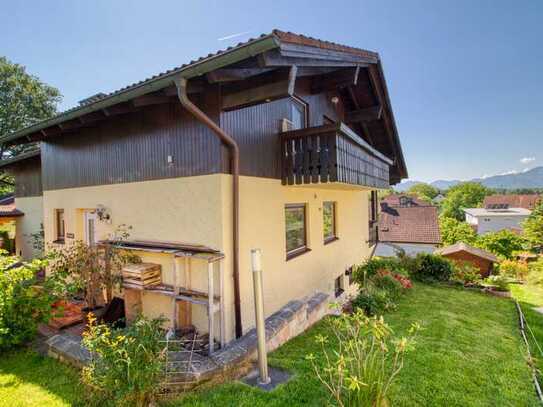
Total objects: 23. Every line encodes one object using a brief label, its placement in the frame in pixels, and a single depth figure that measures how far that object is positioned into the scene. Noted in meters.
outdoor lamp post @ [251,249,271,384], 3.26
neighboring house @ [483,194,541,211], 56.53
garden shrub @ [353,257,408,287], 9.09
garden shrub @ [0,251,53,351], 4.16
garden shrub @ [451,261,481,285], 11.68
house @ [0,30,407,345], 4.12
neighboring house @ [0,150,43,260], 11.18
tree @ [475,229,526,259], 27.03
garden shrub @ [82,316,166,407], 2.70
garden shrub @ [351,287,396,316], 6.81
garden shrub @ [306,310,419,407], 2.46
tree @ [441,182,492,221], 73.56
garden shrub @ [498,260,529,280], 19.23
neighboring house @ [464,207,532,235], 50.38
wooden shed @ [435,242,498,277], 16.45
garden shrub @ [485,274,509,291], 10.90
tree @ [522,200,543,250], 25.55
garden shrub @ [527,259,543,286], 16.42
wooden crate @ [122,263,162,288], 4.82
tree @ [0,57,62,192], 20.44
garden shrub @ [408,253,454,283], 12.14
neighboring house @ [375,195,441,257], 22.14
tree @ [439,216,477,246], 31.16
